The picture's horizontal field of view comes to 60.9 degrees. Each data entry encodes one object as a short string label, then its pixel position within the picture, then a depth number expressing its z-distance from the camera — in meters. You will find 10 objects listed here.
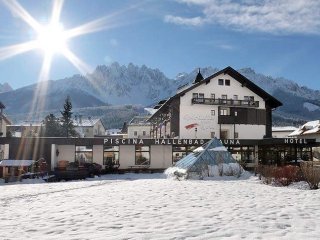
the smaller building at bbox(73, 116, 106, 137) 73.43
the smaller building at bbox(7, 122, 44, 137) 54.79
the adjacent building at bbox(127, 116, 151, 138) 62.83
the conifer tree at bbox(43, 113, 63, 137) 50.96
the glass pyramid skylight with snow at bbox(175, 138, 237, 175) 17.49
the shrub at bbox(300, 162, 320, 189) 12.27
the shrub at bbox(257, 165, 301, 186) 13.84
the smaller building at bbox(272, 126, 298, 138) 68.49
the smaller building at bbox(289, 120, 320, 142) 41.58
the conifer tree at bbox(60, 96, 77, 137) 53.02
